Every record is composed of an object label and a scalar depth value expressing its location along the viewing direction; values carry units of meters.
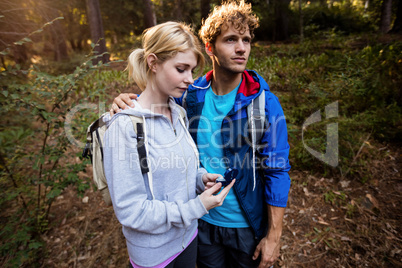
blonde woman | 1.20
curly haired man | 1.71
